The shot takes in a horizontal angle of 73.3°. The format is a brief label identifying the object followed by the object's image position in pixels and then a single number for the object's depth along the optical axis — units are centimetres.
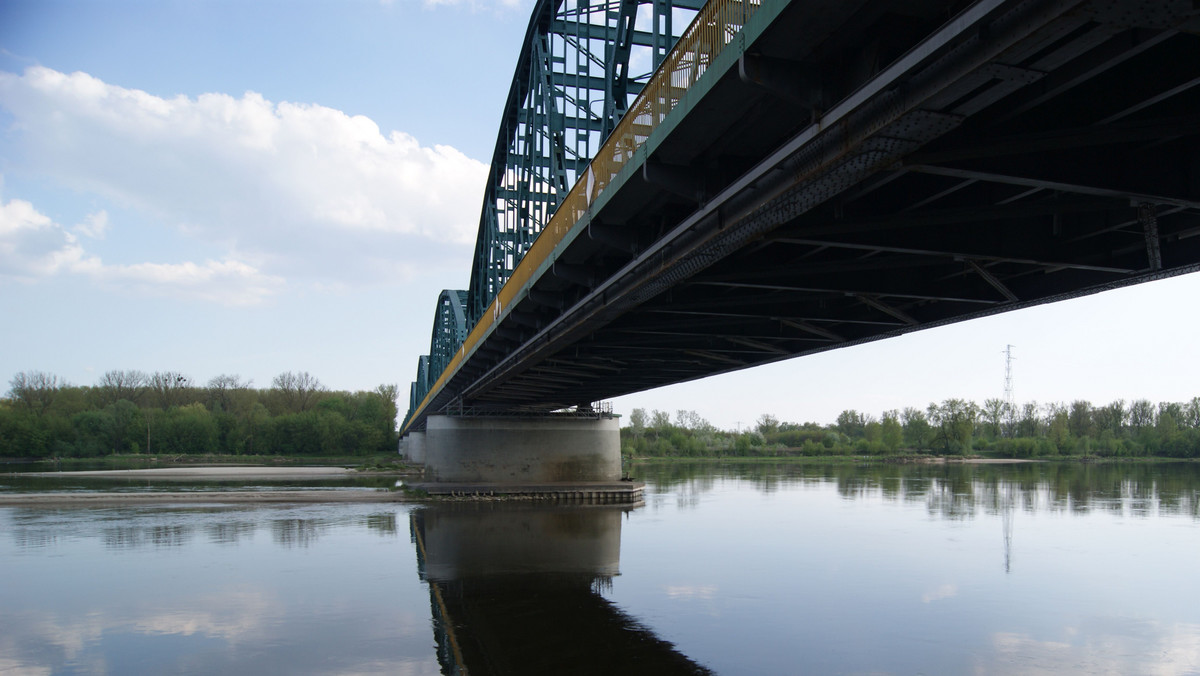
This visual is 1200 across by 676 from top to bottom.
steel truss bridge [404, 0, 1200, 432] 631
